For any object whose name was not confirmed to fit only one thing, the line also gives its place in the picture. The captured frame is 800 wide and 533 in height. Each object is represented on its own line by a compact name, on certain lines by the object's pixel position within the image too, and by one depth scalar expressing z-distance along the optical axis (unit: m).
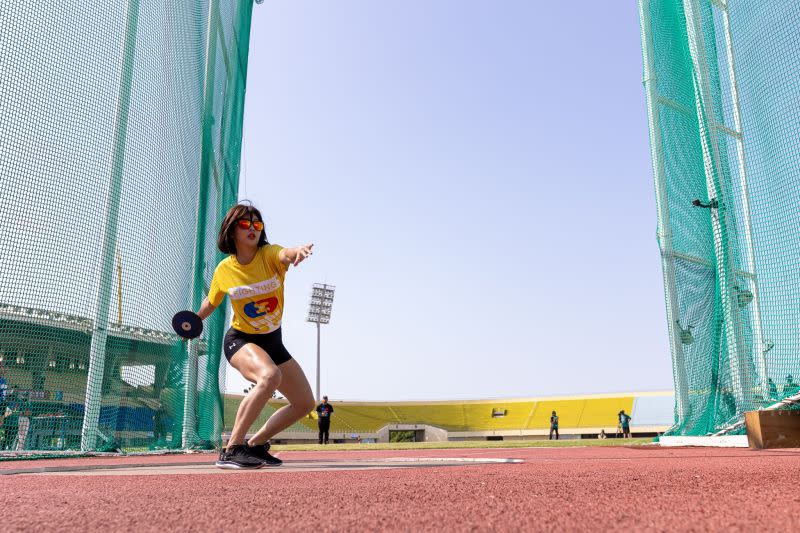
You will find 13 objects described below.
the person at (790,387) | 6.29
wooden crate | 5.92
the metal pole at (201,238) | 8.25
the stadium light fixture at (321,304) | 43.53
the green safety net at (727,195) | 6.62
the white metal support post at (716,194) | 7.34
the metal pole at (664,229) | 8.55
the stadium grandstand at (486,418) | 42.94
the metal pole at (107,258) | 6.27
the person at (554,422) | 25.91
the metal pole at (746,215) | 6.95
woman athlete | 3.70
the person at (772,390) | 6.62
